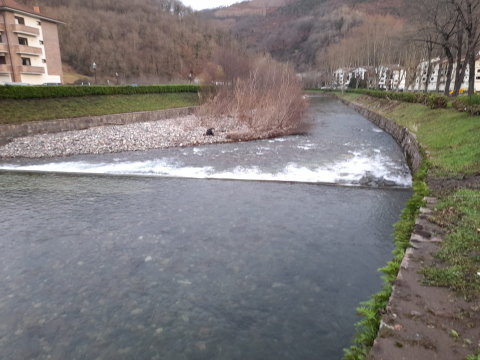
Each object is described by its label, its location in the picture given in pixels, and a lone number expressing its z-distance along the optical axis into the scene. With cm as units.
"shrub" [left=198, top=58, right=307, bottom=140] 2045
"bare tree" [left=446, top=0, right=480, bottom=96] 2034
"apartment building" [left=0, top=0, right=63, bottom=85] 3794
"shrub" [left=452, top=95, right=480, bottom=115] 1416
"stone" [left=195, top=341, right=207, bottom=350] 399
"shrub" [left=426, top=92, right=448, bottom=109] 1889
